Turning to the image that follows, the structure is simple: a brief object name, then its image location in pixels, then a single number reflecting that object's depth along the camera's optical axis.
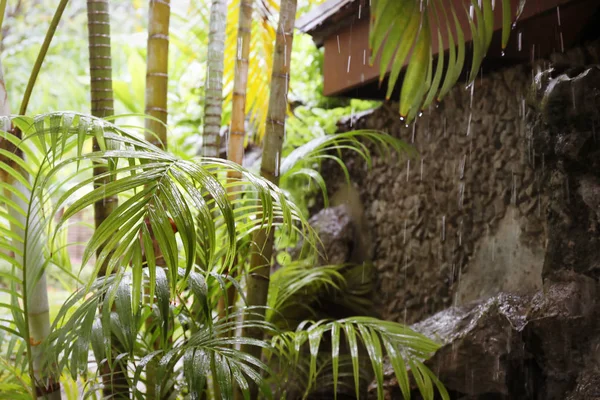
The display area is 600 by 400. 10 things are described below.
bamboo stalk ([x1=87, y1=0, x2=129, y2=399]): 2.29
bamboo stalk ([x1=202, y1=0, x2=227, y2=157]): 2.69
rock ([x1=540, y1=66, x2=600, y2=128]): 2.00
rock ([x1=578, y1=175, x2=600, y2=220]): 2.05
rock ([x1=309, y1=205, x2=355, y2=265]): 3.65
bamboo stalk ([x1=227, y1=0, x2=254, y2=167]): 2.62
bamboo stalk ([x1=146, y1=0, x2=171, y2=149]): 2.38
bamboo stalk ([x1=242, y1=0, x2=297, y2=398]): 2.13
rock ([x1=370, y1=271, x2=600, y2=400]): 2.09
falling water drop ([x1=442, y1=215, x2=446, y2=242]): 3.16
